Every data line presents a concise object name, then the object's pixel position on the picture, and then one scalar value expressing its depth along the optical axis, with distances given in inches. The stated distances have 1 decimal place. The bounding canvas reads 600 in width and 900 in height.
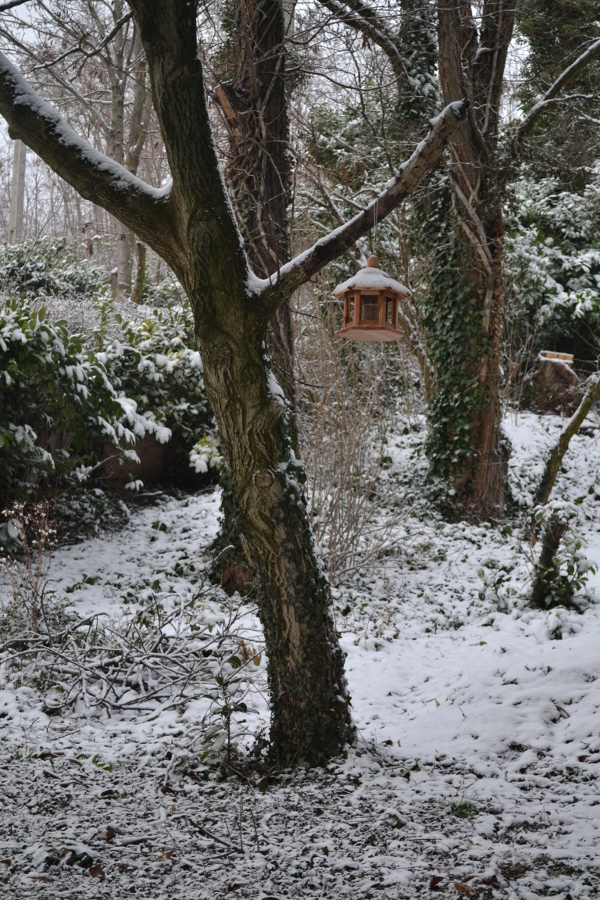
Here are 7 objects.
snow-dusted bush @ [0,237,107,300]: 460.8
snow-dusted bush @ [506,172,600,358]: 432.8
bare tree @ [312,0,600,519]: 290.8
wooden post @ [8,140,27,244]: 600.7
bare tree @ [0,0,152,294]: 463.5
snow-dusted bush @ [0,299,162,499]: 231.5
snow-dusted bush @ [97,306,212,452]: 306.3
